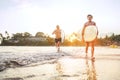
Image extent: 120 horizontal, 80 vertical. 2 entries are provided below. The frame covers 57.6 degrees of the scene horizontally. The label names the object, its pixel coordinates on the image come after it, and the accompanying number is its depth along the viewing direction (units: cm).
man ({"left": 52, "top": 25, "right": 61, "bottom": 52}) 849
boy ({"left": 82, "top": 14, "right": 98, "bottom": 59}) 510
